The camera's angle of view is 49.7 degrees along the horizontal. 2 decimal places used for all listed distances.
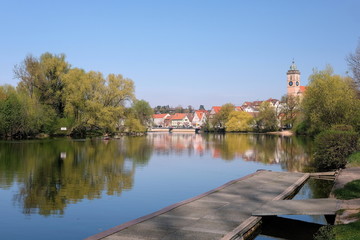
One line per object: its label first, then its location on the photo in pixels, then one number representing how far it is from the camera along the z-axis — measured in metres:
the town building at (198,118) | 193.38
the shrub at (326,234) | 9.72
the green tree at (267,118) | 109.50
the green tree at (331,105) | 40.03
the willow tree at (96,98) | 69.81
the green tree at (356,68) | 35.69
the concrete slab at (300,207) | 12.02
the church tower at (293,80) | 152.88
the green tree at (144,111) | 113.12
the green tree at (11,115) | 58.22
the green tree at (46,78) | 67.88
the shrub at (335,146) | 26.47
